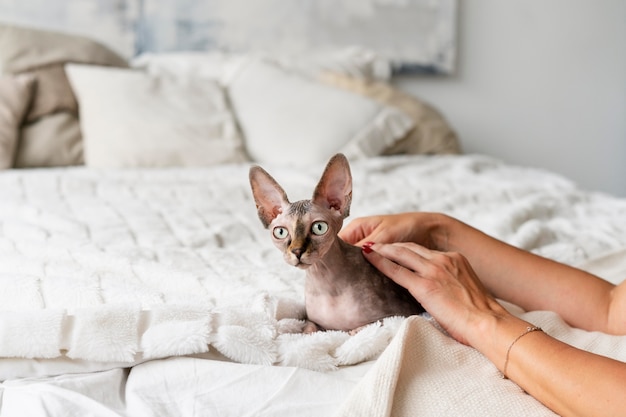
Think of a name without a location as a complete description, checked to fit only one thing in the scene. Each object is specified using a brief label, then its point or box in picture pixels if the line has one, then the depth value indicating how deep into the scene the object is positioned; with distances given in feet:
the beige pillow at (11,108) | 7.30
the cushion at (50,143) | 7.68
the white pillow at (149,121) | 7.71
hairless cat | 2.89
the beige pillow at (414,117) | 9.13
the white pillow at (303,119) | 8.25
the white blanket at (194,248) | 2.89
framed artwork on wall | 9.35
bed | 2.77
